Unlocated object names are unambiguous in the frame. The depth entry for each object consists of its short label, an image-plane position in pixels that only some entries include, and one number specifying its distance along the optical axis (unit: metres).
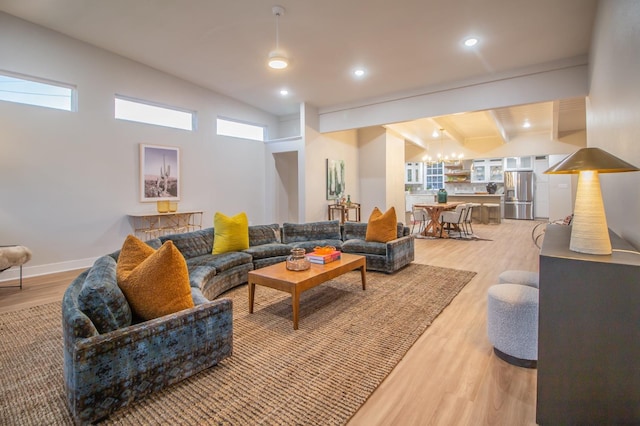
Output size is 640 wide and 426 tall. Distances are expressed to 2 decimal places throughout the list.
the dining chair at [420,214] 8.30
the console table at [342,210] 7.89
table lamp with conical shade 1.51
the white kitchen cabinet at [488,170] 12.05
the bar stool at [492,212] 10.66
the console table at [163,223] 5.36
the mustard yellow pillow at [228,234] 4.02
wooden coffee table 2.69
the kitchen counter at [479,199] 10.83
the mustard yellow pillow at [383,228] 4.52
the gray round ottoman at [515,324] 2.09
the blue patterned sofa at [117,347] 1.58
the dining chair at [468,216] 7.66
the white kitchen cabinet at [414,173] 13.62
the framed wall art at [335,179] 7.85
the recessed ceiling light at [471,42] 4.27
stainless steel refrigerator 11.48
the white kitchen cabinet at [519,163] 11.48
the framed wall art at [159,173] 5.42
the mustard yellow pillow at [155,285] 1.90
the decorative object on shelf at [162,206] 5.34
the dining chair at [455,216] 7.48
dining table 7.68
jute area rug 1.69
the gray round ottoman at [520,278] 2.60
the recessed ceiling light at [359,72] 5.35
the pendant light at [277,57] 3.59
